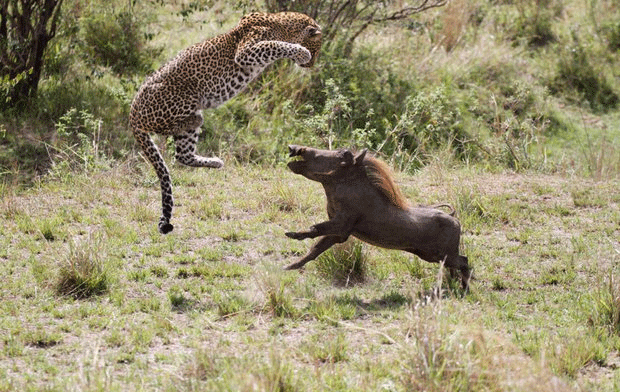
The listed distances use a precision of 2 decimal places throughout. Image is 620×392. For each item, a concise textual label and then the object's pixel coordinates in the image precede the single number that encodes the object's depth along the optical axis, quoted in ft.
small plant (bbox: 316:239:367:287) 52.31
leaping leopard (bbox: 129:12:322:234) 56.70
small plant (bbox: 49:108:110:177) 71.46
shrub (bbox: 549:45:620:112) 101.71
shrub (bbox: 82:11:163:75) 88.22
